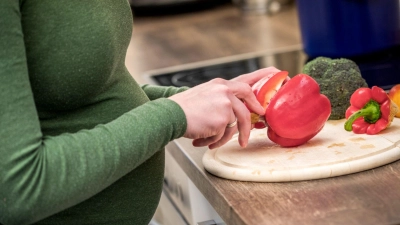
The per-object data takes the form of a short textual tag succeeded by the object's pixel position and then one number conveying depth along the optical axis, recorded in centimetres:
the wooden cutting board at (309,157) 111
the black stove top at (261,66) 174
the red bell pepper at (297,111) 119
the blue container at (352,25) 183
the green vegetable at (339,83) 130
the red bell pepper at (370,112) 122
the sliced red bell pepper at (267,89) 123
